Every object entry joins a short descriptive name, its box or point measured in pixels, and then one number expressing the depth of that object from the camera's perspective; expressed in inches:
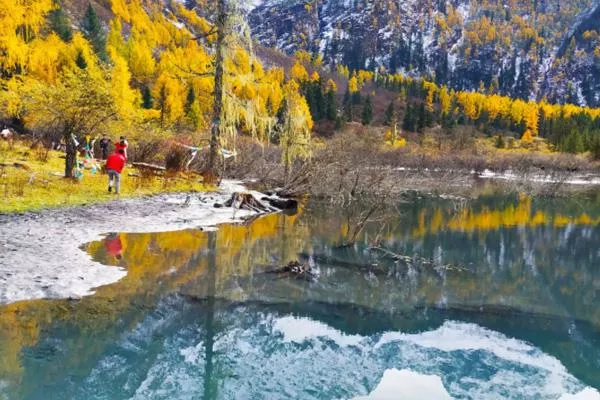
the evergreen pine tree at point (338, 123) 3736.7
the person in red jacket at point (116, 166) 688.4
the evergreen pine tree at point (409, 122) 4468.5
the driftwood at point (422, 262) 516.7
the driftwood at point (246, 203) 782.5
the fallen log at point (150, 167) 1020.7
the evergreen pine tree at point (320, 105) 4025.6
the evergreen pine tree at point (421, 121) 4488.2
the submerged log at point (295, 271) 438.0
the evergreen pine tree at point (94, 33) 2972.4
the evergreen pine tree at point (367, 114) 4318.4
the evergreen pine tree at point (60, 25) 2814.5
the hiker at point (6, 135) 1146.4
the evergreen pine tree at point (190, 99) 2908.5
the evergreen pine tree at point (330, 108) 4001.0
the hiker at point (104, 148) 1057.1
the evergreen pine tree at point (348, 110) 4363.4
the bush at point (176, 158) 1019.6
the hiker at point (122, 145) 702.5
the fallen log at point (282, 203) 906.1
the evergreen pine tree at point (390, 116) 4454.5
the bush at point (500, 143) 4165.4
